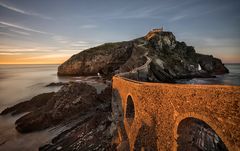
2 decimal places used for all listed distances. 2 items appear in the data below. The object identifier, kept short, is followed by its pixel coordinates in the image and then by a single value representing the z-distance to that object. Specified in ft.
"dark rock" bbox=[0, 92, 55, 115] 68.70
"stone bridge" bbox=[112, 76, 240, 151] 15.21
